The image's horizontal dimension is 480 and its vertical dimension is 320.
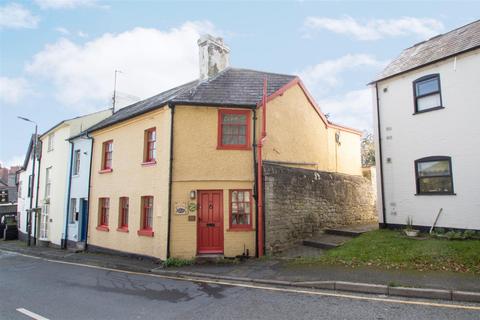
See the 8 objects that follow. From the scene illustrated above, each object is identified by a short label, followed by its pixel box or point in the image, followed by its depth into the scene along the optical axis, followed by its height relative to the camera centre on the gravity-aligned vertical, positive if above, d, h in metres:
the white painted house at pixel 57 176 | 19.50 +1.44
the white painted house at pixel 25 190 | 27.22 +0.74
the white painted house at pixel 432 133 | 11.02 +2.50
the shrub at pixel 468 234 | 10.34 -1.18
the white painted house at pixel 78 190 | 17.38 +0.47
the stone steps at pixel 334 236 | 12.01 -1.58
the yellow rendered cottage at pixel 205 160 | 11.57 +1.57
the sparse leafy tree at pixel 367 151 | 34.11 +5.21
